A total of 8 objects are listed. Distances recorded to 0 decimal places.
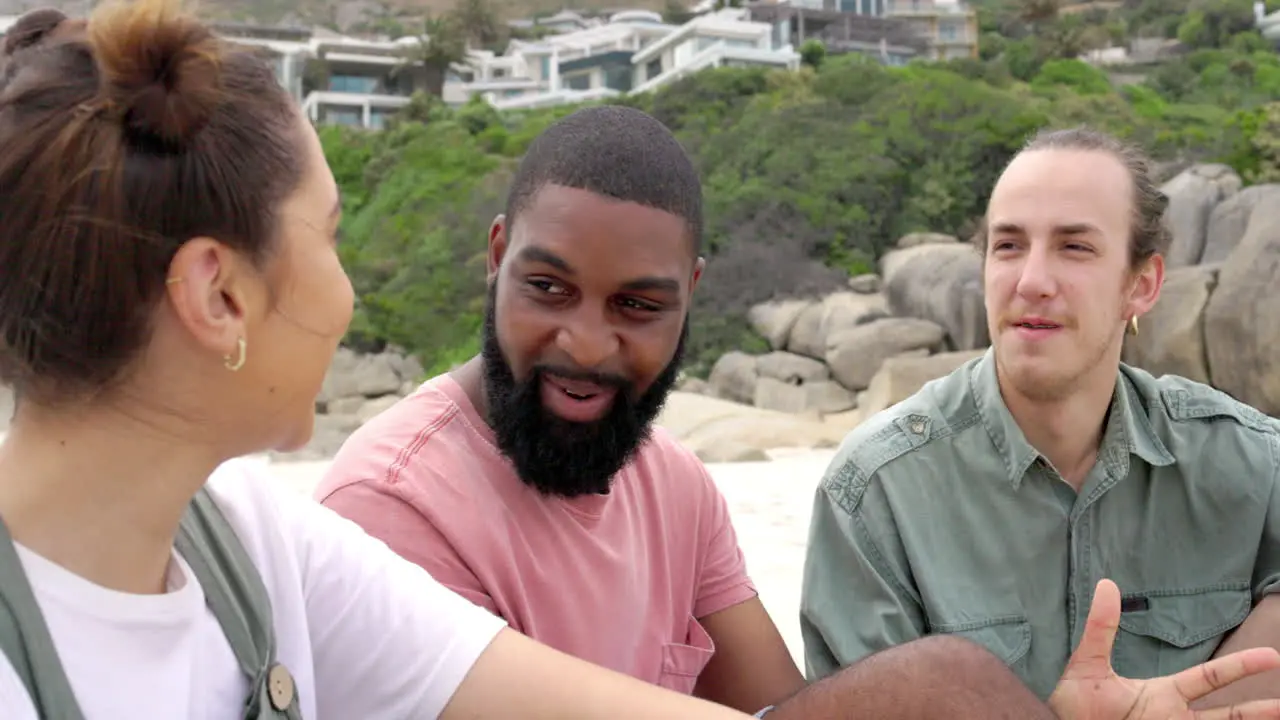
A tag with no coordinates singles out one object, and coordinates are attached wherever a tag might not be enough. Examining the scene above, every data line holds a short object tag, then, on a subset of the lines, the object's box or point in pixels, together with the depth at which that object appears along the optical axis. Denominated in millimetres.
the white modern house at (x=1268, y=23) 35906
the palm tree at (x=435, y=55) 45656
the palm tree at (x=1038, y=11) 40969
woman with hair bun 1204
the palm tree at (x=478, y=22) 54188
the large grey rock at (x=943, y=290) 15820
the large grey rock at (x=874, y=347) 15836
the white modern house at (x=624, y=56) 36156
